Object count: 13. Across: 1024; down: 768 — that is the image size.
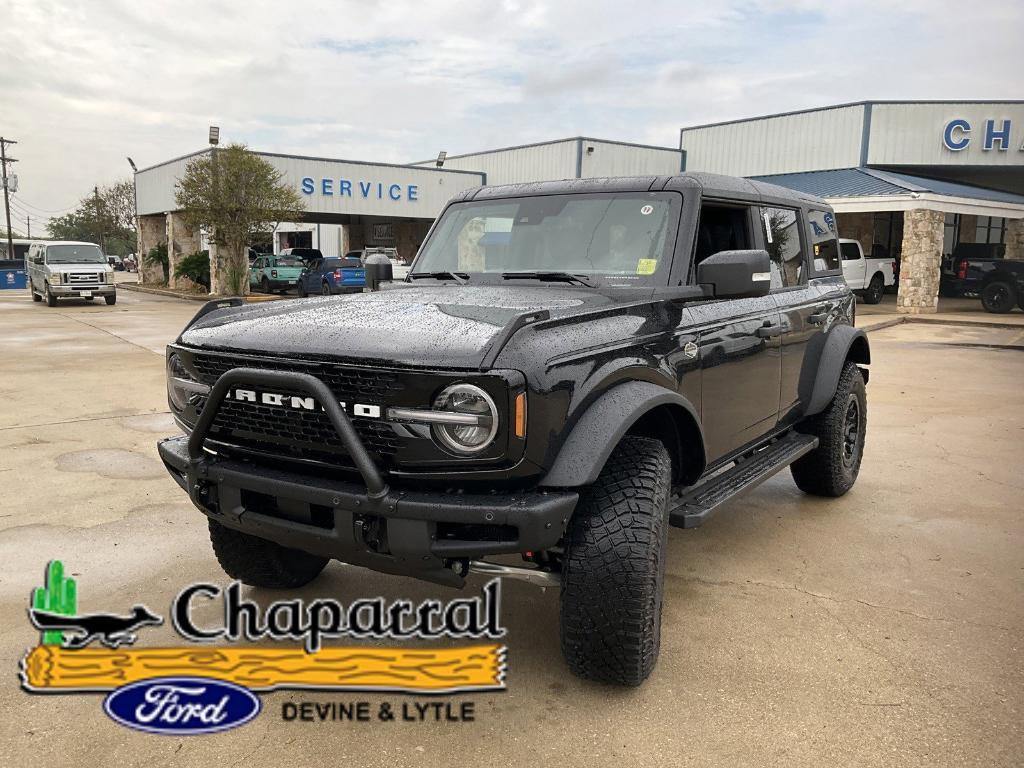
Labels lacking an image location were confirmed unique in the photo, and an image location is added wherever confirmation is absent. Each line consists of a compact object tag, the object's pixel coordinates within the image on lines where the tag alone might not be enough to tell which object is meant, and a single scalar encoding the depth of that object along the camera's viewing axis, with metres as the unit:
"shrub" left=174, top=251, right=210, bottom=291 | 28.25
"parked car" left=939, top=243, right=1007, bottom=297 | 22.20
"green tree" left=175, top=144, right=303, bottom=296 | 23.70
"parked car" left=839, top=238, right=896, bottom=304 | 23.23
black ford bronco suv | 2.46
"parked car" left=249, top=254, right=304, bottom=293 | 28.78
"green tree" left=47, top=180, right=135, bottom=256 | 72.12
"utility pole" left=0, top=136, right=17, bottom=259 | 62.50
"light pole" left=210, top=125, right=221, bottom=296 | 26.11
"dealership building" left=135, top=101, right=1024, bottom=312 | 21.61
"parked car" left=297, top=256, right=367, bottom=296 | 24.11
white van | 22.77
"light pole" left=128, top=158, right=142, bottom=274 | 35.28
